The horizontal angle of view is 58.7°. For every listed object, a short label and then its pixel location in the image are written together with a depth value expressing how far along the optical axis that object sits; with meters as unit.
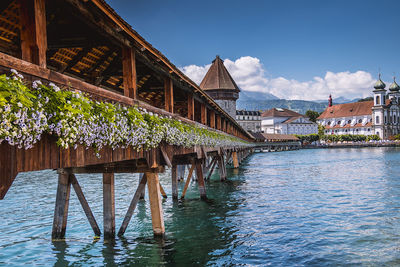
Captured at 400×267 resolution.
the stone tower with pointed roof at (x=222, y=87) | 56.85
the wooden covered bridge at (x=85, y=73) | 4.91
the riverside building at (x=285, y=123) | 138.12
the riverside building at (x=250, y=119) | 138.07
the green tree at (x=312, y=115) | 161.25
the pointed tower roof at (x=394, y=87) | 138.12
